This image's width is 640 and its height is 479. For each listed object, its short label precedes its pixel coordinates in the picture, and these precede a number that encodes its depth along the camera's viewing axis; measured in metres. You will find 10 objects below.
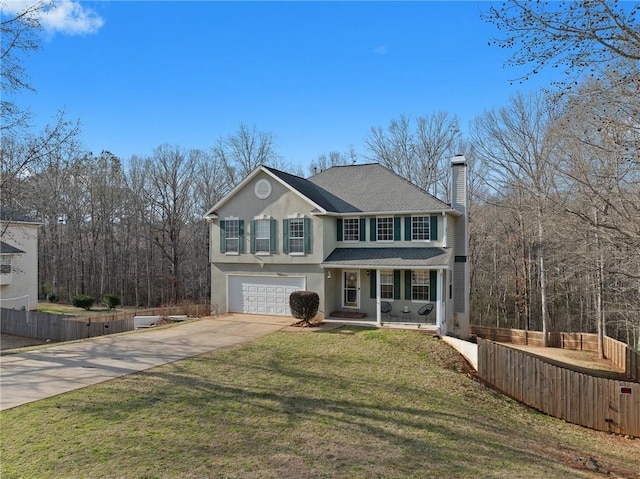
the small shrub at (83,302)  28.45
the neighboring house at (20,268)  25.48
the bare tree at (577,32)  5.88
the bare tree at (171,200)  34.69
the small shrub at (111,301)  29.08
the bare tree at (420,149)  33.72
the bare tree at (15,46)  10.48
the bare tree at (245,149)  37.50
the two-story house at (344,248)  17.58
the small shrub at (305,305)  16.45
